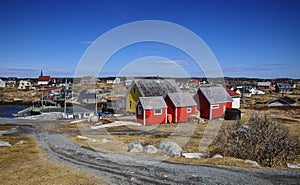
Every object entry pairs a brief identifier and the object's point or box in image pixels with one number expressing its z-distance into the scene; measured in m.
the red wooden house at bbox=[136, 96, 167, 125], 28.25
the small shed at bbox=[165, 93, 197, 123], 30.27
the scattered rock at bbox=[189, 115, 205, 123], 30.50
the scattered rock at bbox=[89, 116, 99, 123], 30.32
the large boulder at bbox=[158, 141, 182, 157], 14.55
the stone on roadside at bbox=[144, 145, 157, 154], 14.87
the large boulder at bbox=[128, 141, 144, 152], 15.29
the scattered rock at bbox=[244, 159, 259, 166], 12.28
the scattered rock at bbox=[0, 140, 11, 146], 16.34
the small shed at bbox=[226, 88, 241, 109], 43.23
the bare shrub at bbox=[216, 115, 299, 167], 13.39
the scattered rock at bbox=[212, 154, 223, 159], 13.84
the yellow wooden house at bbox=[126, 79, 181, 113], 32.58
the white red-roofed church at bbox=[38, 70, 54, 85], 135.45
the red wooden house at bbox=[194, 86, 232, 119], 33.16
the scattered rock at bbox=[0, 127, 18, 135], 22.89
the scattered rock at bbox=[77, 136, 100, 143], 18.85
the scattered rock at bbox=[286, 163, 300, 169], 12.04
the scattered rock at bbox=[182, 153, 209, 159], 14.88
